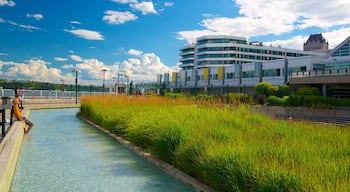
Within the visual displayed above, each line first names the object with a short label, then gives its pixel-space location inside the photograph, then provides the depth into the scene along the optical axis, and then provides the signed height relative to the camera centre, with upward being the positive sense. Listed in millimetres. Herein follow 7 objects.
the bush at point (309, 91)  31009 -315
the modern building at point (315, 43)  146988 +20685
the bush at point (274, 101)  29125 -1197
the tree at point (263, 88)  36219 -89
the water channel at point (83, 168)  6043 -1848
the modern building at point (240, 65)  47462 +3757
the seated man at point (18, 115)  13232 -1280
